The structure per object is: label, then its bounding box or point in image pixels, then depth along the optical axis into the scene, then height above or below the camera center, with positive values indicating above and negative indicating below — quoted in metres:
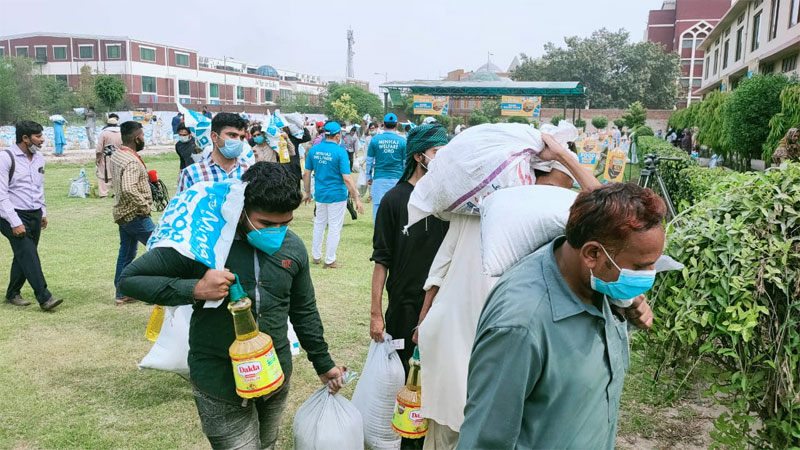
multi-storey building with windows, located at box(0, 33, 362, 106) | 61.59 +7.84
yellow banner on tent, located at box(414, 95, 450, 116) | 29.95 +1.76
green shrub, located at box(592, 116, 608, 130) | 42.97 +1.40
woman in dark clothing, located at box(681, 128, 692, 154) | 27.14 +0.05
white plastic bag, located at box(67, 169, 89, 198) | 13.54 -1.17
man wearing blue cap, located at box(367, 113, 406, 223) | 8.26 -0.32
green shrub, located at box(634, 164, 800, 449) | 2.21 -0.63
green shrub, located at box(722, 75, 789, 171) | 15.06 +0.83
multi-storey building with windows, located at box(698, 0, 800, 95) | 22.73 +4.90
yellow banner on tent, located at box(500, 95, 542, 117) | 29.62 +1.71
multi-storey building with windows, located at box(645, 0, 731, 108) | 64.00 +12.75
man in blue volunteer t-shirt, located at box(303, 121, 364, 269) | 7.60 -0.63
